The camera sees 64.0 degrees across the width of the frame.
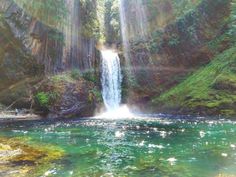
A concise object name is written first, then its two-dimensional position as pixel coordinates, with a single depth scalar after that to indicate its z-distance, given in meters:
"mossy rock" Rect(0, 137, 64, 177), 5.86
